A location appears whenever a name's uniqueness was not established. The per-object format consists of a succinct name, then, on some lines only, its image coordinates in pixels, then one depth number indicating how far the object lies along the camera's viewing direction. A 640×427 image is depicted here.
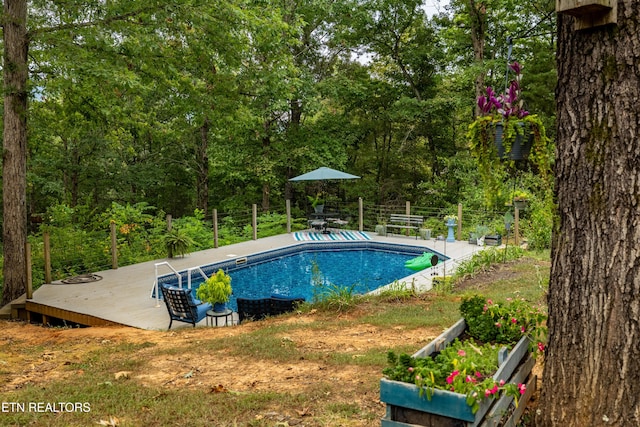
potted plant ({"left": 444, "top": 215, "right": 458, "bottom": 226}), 13.55
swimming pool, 10.02
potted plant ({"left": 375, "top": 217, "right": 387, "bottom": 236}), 14.89
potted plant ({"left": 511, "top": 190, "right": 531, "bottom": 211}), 7.90
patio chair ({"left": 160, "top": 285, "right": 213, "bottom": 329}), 6.32
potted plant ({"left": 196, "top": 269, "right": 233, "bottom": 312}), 6.68
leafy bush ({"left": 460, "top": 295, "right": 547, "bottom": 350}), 2.84
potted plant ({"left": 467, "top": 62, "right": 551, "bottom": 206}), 2.96
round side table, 6.70
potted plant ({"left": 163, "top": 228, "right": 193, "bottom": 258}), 11.30
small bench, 14.27
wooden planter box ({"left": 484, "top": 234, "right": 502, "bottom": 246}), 11.98
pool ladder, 7.53
